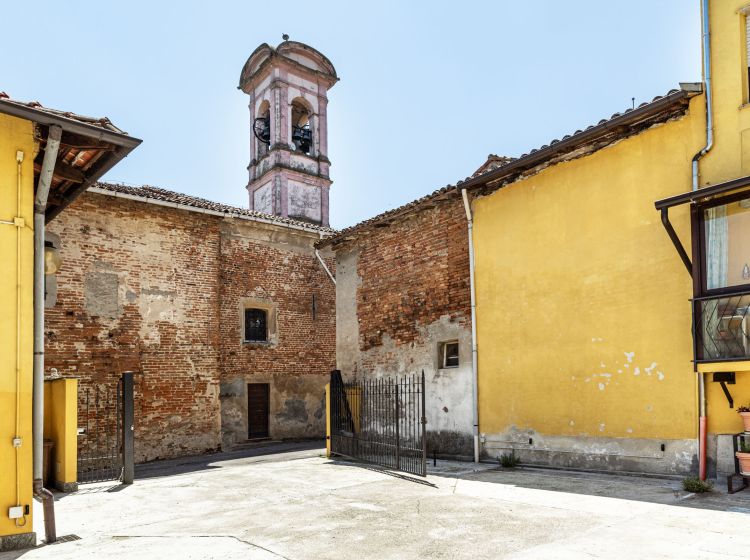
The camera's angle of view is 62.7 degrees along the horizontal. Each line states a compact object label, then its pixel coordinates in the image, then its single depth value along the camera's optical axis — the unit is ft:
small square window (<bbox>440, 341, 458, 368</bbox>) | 41.06
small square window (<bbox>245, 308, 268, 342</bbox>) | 57.62
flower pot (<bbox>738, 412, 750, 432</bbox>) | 24.68
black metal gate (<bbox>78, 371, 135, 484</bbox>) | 34.58
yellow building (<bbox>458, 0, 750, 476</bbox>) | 26.32
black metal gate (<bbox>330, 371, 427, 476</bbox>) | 40.50
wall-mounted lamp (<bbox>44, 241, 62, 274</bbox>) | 22.79
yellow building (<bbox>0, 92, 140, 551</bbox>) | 19.06
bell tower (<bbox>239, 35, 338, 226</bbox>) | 78.12
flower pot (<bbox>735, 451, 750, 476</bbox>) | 23.84
